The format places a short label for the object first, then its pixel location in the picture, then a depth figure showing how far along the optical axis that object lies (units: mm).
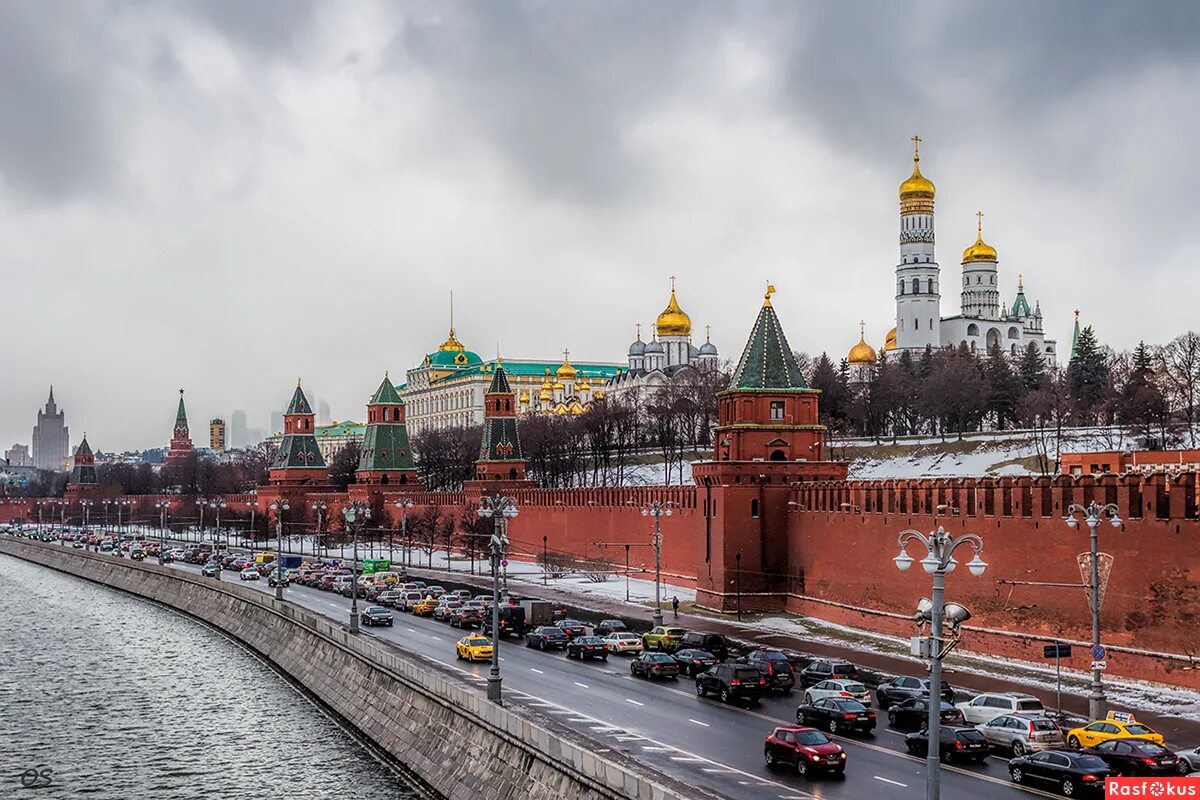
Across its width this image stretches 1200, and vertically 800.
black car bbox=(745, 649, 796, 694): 34969
